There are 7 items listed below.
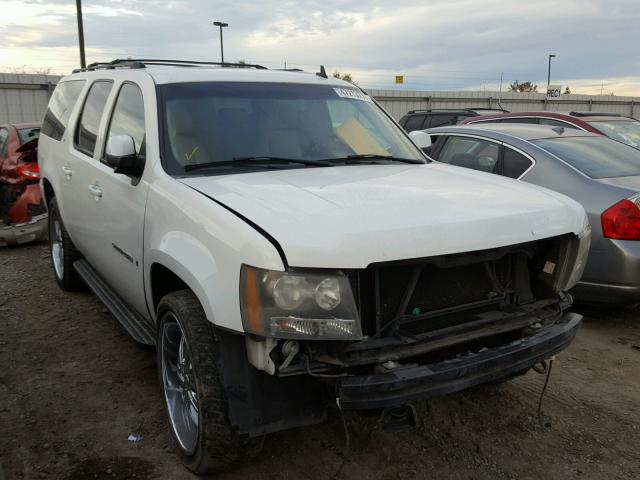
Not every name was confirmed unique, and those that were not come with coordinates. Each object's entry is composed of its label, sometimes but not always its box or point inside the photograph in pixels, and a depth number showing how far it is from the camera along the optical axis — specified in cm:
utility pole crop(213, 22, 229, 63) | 3674
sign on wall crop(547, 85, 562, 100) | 2704
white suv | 227
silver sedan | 440
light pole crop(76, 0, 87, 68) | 1969
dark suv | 1238
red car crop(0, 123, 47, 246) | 743
